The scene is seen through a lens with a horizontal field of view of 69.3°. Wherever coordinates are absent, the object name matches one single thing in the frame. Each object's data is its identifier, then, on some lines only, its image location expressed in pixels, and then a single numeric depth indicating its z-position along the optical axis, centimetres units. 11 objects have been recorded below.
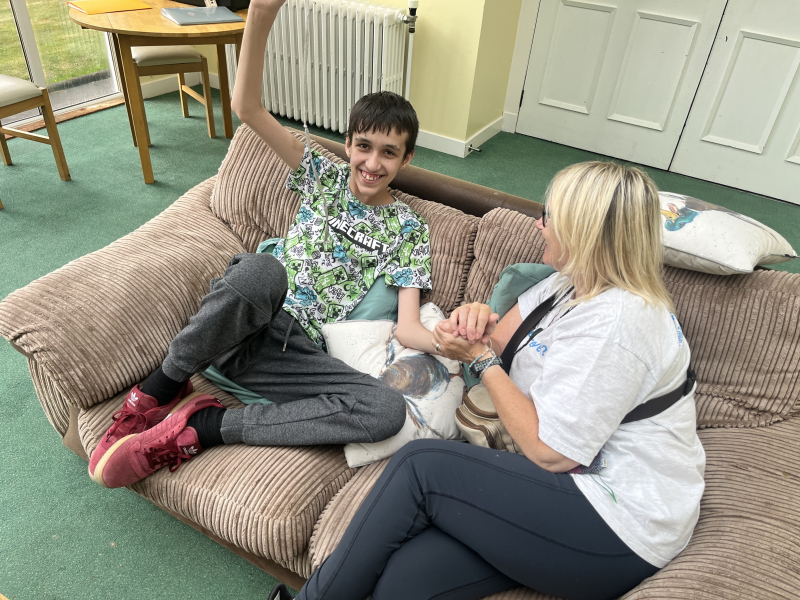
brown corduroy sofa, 109
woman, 101
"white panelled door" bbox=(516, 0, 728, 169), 316
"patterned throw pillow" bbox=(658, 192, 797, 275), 129
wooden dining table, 260
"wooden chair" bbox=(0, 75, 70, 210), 257
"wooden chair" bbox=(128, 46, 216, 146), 302
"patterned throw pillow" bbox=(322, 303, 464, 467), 132
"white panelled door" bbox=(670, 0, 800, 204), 295
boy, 129
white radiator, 318
